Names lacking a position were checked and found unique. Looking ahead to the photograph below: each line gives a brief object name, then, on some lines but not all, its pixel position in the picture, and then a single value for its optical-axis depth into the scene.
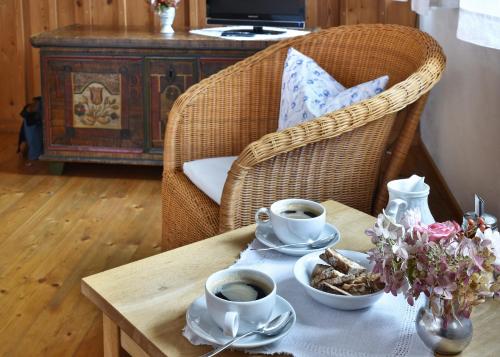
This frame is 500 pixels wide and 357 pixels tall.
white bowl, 1.25
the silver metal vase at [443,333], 1.10
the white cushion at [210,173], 2.16
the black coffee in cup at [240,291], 1.20
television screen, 3.64
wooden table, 1.18
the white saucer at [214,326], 1.14
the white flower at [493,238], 1.02
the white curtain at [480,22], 1.80
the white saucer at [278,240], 1.48
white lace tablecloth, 1.15
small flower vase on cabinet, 3.76
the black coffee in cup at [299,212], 1.55
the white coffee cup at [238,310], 1.14
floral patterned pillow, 2.24
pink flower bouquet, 1.02
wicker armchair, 1.96
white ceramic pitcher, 1.46
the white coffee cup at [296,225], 1.49
